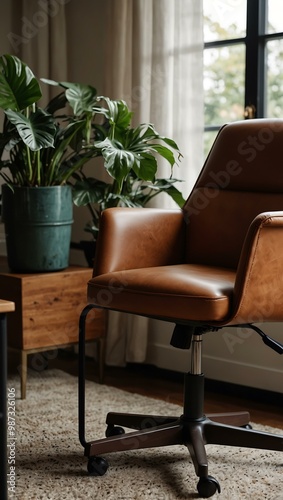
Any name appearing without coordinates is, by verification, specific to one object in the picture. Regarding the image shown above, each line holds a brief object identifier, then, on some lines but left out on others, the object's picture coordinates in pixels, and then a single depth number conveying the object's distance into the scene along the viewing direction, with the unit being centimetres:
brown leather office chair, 194
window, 298
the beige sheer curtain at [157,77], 308
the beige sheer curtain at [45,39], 364
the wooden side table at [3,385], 167
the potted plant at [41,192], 288
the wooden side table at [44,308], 289
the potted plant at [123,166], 268
